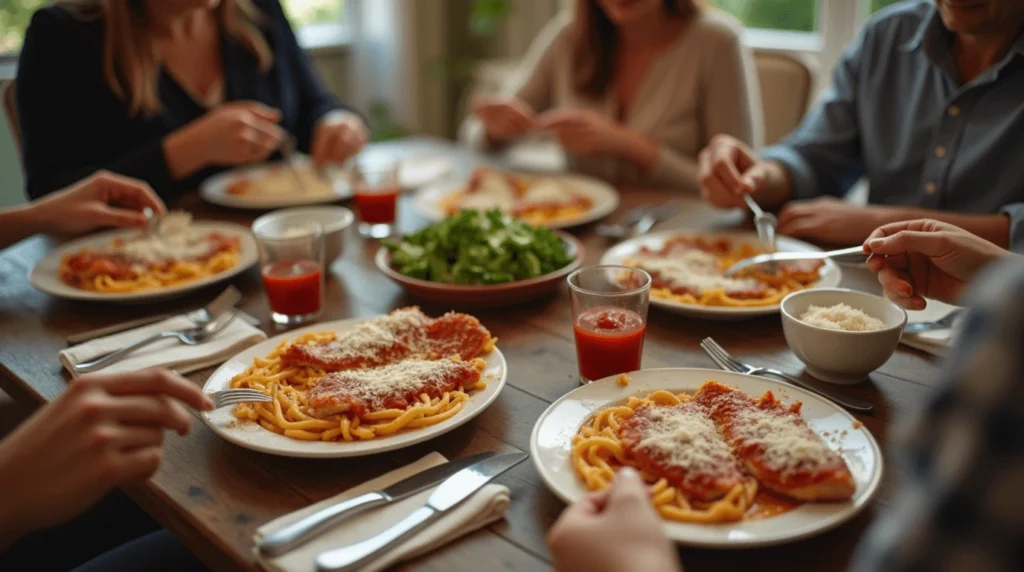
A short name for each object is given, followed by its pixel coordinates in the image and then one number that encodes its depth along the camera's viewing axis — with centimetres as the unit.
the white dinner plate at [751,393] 95
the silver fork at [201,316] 160
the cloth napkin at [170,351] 148
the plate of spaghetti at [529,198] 228
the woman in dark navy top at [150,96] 236
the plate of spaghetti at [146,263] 179
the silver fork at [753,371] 128
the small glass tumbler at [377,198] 221
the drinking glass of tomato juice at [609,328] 137
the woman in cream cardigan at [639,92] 266
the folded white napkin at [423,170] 265
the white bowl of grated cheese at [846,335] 130
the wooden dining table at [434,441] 100
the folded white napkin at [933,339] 144
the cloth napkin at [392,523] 96
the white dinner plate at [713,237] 159
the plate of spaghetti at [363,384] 119
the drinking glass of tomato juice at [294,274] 167
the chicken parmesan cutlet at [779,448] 99
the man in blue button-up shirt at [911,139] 196
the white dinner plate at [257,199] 241
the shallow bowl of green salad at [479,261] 171
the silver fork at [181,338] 146
